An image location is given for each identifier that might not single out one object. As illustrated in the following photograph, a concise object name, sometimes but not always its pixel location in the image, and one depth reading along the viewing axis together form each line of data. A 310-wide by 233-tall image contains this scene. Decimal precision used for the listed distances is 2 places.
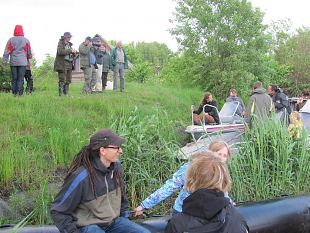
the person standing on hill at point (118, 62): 14.84
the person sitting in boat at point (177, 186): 4.30
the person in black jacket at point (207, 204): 2.95
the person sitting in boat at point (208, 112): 11.36
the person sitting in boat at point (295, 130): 7.16
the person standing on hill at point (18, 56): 10.66
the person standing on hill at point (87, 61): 13.10
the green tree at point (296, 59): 31.95
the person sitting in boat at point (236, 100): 12.08
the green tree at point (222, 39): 18.34
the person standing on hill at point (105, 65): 14.89
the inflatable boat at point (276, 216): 5.29
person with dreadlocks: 3.81
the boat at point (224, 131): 6.98
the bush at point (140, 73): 37.23
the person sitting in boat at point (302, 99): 13.15
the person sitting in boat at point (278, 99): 10.73
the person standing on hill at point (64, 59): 11.78
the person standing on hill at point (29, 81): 12.03
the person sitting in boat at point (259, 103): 9.05
